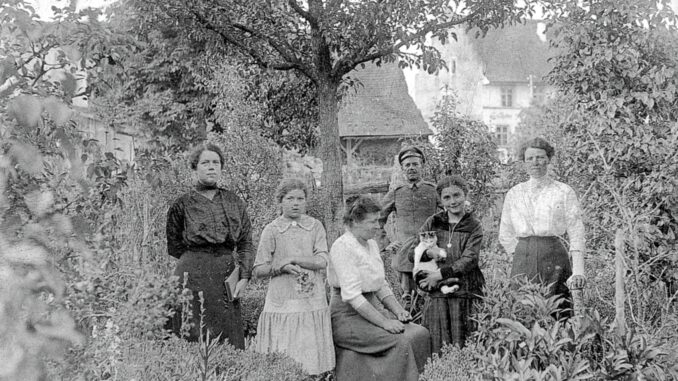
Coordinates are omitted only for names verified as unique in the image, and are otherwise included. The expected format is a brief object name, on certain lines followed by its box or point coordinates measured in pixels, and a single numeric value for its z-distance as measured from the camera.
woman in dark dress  4.50
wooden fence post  4.73
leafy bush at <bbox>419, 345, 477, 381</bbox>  3.47
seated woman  4.21
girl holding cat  4.63
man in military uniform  5.94
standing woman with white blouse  4.63
